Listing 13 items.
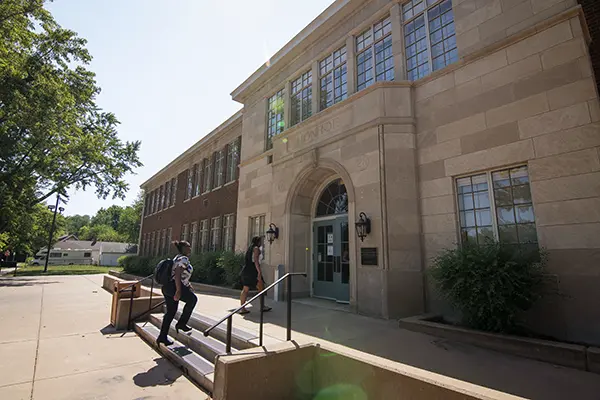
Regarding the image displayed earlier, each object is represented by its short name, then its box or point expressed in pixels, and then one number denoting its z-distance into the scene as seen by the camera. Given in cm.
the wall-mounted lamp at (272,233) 1010
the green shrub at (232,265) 1167
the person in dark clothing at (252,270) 712
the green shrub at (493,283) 475
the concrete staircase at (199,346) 440
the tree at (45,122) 1398
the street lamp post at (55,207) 3124
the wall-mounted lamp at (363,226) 723
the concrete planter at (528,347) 377
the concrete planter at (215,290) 1063
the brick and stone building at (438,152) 519
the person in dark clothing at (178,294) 552
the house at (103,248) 5500
